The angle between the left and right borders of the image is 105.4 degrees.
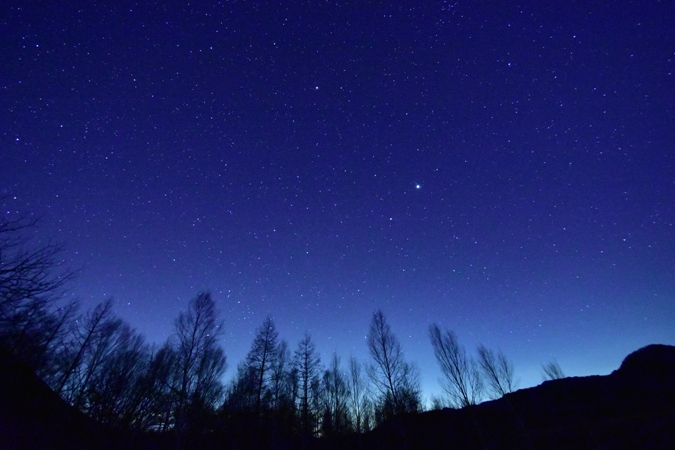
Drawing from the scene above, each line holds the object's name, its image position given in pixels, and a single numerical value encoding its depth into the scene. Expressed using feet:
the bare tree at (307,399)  87.97
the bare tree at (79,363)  65.57
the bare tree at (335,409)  94.75
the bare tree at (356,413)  105.95
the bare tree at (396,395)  68.54
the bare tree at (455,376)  70.08
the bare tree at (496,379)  75.66
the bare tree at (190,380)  59.52
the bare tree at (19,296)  19.36
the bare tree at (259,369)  83.20
